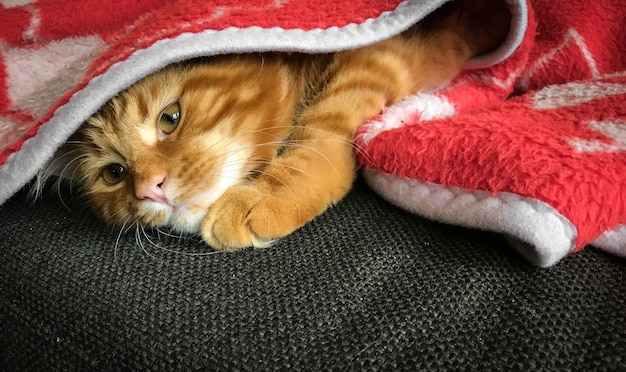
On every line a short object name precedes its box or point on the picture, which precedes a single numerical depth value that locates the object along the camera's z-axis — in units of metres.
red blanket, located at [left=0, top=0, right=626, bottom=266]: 0.22
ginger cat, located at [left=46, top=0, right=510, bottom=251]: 0.26
